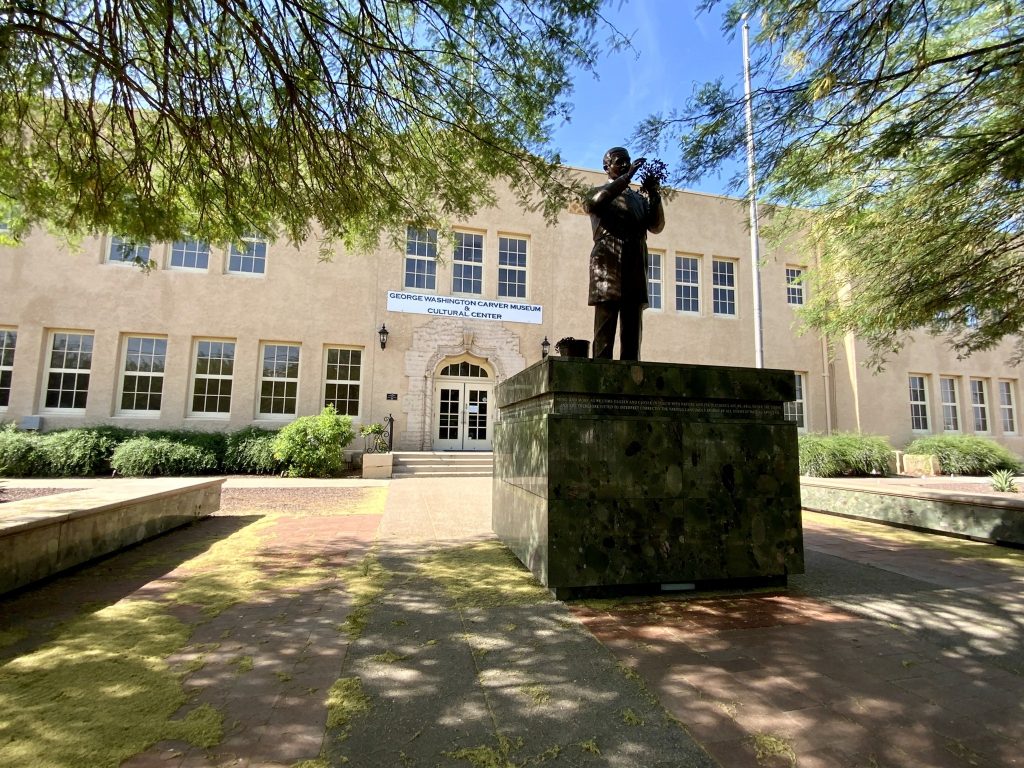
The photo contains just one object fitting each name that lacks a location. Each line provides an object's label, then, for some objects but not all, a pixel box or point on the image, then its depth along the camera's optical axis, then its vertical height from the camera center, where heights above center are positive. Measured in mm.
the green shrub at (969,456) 16062 -536
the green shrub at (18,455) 11406 -707
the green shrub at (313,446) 12312 -420
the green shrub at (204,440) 12570 -324
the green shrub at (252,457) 12578 -744
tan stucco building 13758 +3263
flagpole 15805 +3905
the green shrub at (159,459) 11602 -777
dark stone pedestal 3506 -328
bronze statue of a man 4441 +1676
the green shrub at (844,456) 14859 -569
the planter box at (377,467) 12586 -947
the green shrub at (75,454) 11656 -681
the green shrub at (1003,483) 10477 -930
